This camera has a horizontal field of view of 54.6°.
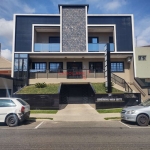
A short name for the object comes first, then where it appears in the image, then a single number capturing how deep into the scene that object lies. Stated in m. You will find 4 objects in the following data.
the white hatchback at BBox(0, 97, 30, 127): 7.95
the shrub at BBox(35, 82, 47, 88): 15.83
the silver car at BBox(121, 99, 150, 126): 7.86
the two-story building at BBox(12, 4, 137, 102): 17.66
